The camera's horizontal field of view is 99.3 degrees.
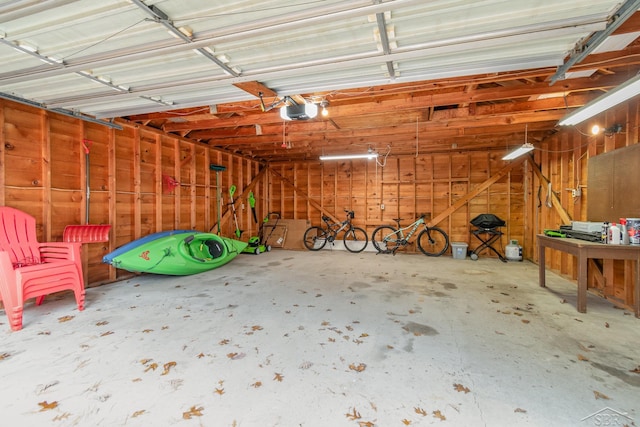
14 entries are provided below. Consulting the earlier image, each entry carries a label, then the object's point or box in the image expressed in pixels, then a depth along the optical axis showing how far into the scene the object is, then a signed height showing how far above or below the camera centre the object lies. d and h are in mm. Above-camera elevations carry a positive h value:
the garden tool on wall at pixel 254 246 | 7183 -1041
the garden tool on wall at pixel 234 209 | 7006 -37
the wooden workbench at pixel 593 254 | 2949 -526
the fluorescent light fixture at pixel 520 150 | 4570 +1028
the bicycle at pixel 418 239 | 7215 -848
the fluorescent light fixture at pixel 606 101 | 2234 +1021
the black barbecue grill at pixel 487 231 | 6312 -580
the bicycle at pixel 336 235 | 7734 -811
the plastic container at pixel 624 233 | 3037 -285
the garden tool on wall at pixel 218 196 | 6601 +283
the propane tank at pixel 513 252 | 6293 -1038
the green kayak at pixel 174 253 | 4043 -762
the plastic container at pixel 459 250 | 6621 -1041
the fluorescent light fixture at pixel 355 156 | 6134 +1181
